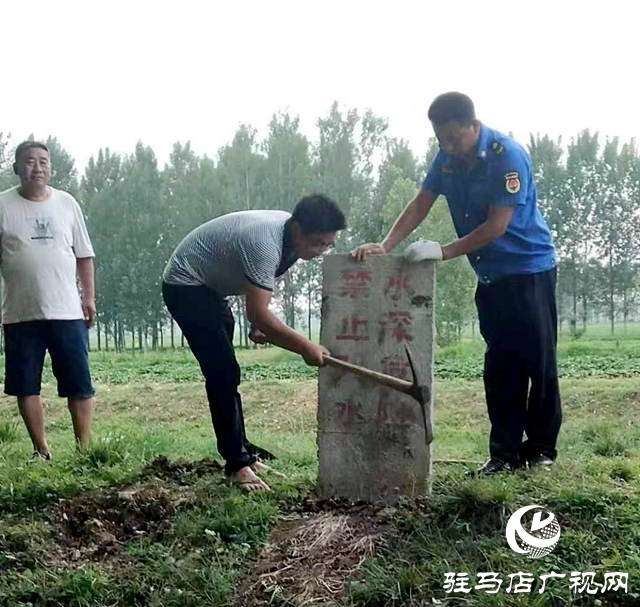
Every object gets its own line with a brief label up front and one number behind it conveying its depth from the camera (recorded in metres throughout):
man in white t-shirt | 4.07
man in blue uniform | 3.29
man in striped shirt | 3.23
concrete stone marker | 3.22
